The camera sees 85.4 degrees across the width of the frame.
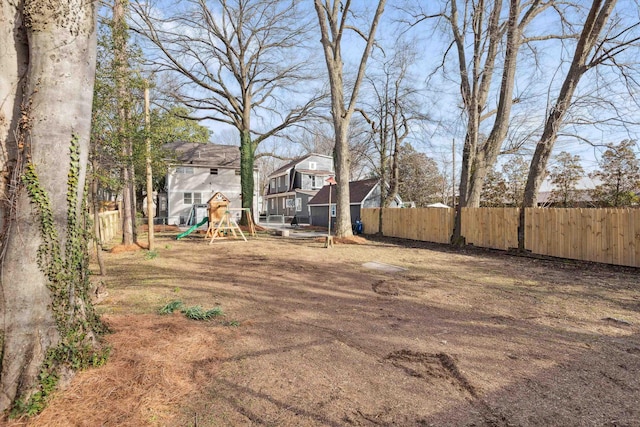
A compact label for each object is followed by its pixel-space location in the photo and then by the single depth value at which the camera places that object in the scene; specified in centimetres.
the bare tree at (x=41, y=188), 240
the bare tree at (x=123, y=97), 759
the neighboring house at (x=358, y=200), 2352
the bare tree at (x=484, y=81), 1198
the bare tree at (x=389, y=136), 2167
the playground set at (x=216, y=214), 1439
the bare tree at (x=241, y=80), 1873
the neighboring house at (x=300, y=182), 3319
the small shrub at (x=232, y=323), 412
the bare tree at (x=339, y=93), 1465
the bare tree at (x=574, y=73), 1002
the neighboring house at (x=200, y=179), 2780
